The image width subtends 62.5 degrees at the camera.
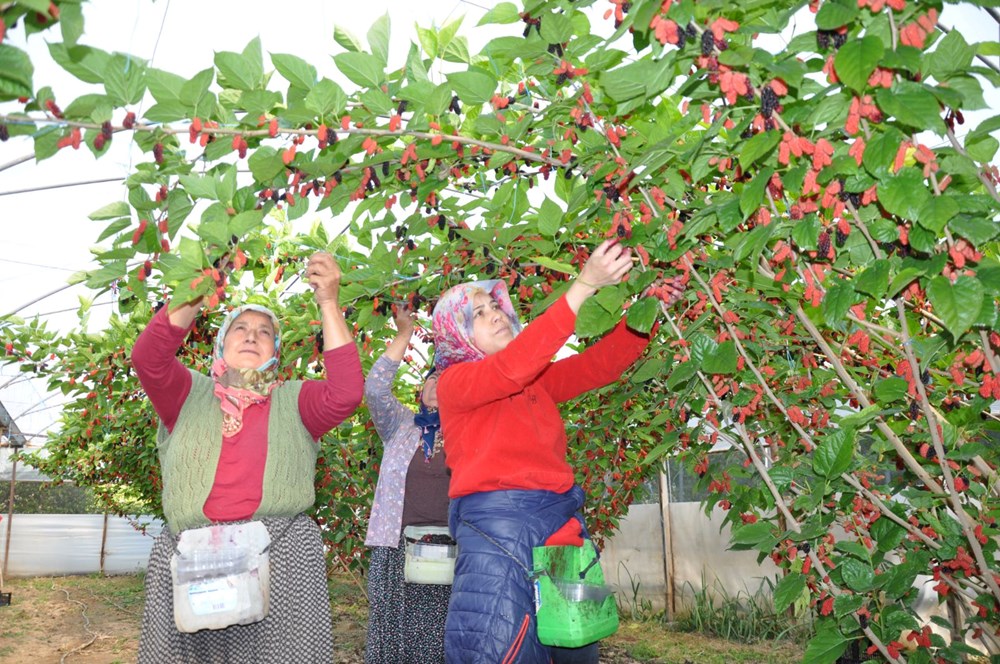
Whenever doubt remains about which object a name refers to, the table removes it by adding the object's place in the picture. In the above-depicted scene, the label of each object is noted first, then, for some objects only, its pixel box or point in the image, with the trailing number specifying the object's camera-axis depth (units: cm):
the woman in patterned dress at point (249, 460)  220
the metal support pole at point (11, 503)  1541
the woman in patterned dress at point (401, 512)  323
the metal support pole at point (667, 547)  800
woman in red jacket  190
